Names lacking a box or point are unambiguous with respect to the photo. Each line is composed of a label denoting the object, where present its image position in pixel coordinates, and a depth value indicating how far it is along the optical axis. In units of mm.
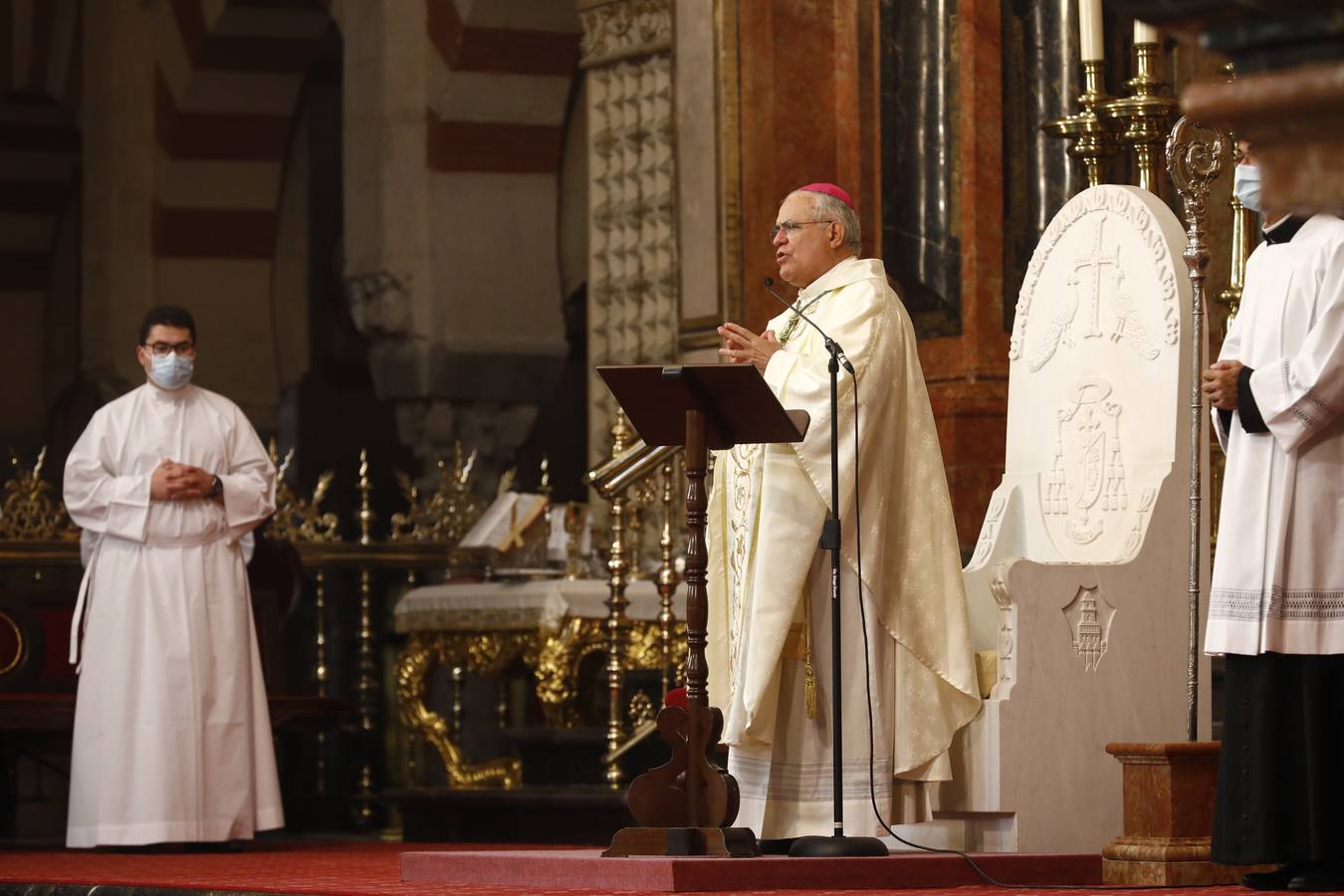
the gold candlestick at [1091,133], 16141
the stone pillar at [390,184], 29125
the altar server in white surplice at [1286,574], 11562
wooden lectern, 12367
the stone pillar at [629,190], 23578
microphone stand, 12539
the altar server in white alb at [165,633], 18016
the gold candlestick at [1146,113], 15664
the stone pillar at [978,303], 19625
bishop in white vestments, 13633
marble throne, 14031
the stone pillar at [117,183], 35406
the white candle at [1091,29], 14859
